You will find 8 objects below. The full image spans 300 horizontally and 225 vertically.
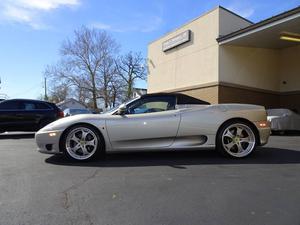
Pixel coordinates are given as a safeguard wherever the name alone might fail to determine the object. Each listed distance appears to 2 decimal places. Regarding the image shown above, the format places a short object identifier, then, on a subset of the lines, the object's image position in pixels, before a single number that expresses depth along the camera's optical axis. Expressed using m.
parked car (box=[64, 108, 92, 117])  12.74
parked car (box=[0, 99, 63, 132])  7.59
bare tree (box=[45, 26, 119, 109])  29.37
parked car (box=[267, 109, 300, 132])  8.66
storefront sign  12.78
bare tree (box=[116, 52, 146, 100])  33.34
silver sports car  3.97
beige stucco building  11.36
